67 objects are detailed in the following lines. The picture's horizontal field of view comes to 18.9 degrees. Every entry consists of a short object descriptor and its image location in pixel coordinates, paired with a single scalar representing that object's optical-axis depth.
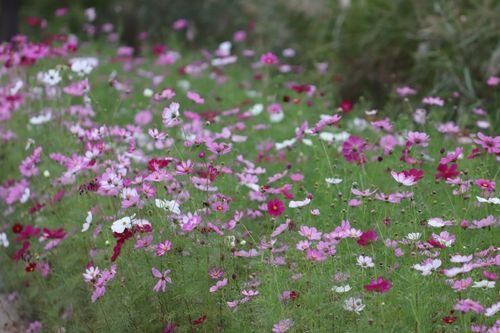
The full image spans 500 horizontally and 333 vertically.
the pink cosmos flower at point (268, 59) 7.72
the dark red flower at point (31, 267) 5.91
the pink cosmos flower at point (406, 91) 7.63
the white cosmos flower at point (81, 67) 7.18
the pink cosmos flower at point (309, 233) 5.25
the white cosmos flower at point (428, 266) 4.72
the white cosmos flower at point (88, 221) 5.56
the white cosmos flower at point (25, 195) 6.62
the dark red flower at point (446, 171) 5.82
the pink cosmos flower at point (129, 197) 5.28
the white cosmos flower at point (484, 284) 4.51
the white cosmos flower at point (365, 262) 5.02
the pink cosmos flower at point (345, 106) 7.28
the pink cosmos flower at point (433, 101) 7.03
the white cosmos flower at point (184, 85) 10.60
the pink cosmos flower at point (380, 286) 4.61
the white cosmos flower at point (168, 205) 5.26
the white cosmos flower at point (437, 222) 5.15
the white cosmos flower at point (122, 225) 5.13
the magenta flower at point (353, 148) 6.22
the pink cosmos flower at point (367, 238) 5.10
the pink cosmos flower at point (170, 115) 5.63
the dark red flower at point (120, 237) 5.11
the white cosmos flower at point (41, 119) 7.54
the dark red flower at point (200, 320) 5.07
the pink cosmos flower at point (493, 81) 7.33
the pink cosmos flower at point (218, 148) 5.54
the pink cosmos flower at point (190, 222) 5.19
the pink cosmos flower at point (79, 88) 7.00
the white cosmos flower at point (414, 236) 5.11
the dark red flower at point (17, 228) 6.79
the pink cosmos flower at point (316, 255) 5.07
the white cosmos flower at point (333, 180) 5.74
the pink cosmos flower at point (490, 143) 5.61
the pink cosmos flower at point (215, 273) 5.22
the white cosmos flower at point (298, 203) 5.41
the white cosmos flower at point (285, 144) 7.25
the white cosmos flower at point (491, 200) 5.29
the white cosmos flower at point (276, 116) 8.24
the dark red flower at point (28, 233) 6.43
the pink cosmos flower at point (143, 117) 8.76
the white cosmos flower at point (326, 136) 6.91
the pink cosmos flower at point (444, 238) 5.15
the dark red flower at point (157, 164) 5.41
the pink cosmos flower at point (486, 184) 5.43
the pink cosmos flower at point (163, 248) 5.23
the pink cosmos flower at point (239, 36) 11.59
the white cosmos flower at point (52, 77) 7.27
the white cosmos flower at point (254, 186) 6.23
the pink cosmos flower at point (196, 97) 6.48
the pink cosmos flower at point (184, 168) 5.38
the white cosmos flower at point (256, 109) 8.24
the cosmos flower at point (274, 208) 5.48
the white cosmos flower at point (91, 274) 5.38
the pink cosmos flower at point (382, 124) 5.99
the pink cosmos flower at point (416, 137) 5.80
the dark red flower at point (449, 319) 4.51
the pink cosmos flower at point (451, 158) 5.58
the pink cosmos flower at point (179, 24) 11.68
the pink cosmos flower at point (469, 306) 4.30
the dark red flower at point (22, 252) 6.01
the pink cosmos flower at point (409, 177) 5.43
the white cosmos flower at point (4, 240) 6.23
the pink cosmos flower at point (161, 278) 5.12
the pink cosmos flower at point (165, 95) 6.45
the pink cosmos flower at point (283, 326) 4.67
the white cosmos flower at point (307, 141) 6.98
